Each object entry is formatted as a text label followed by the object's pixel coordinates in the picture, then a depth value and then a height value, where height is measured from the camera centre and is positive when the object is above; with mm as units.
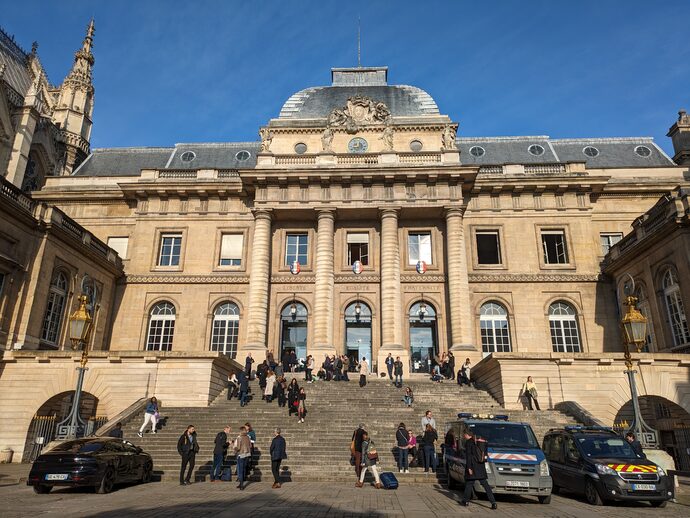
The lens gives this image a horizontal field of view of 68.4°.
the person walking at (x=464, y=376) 24266 +1077
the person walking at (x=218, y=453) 14281 -1509
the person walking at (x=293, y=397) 19566 +38
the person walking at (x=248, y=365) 23438 +1452
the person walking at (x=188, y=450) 13826 -1386
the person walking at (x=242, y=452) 13625 -1450
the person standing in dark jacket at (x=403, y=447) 14930 -1363
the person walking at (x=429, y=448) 15078 -1406
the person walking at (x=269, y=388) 21234 +399
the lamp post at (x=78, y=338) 15891 +1888
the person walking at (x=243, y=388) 20734 +382
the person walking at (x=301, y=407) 18641 -317
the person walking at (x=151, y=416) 17505 -638
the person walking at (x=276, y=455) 13322 -1445
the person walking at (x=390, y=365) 25359 +1651
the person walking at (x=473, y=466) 10812 -1380
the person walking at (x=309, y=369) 24469 +1366
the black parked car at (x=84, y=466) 12188 -1655
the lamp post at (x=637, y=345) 14469 +1686
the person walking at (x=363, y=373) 23428 +1143
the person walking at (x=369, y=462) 13297 -1644
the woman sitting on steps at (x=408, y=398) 20656 +34
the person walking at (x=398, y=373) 23456 +1162
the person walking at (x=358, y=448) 14031 -1328
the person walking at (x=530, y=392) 19703 +290
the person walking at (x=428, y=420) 15791 -639
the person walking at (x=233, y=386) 22062 +494
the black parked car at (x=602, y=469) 11336 -1561
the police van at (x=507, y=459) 11531 -1372
